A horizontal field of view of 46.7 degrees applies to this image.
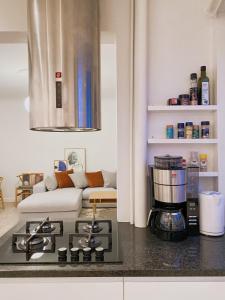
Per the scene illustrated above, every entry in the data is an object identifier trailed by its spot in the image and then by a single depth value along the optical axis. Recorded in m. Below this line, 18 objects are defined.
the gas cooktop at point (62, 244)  1.09
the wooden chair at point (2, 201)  5.64
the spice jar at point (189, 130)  1.57
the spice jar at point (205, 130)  1.57
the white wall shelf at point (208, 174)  1.56
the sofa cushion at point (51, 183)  5.45
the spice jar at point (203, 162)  1.60
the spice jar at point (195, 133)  1.57
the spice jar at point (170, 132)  1.59
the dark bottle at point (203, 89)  1.55
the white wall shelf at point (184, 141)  1.54
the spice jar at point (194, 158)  1.61
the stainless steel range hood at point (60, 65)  1.21
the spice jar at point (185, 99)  1.56
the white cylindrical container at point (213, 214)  1.37
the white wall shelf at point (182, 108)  1.54
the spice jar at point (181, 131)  1.58
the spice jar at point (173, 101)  1.57
